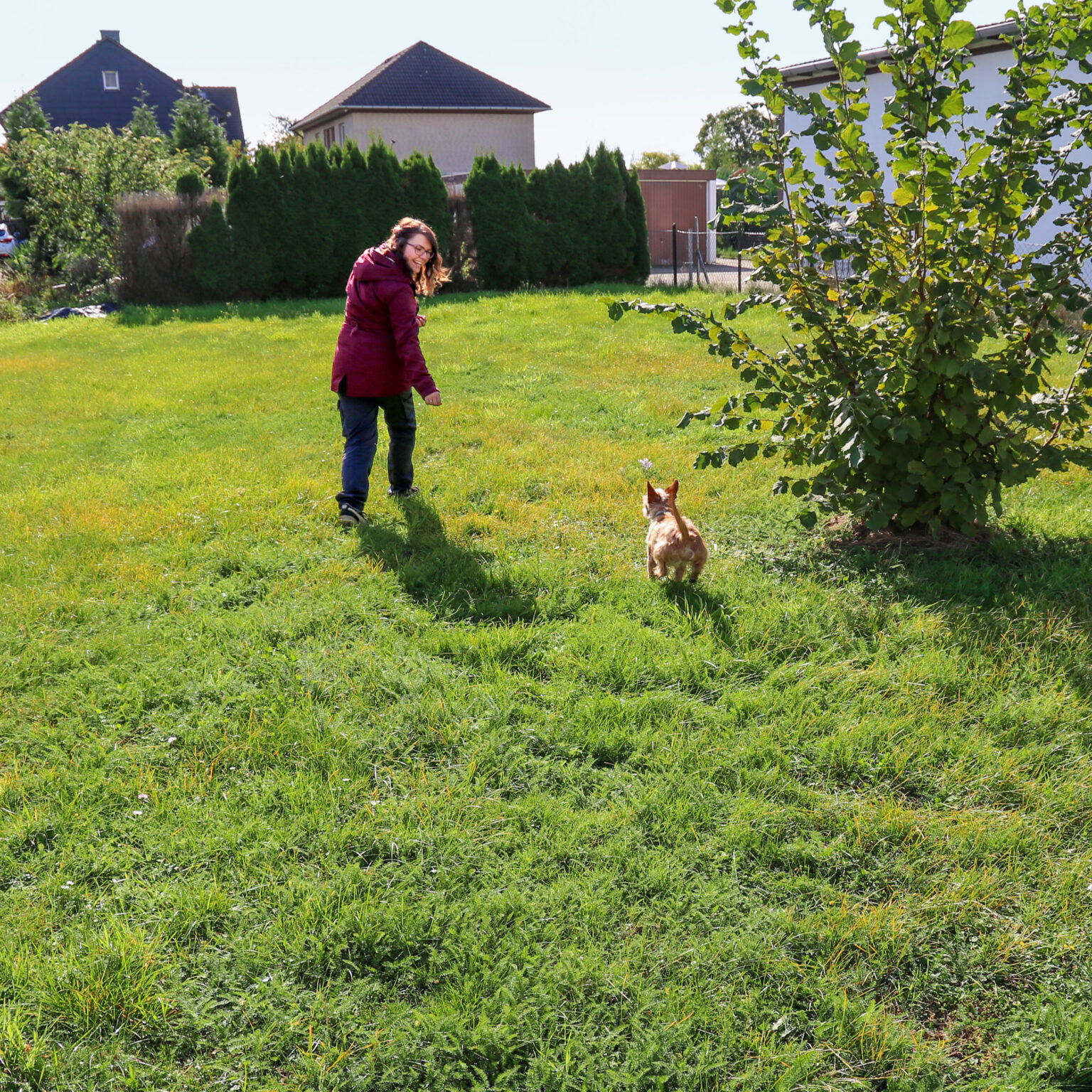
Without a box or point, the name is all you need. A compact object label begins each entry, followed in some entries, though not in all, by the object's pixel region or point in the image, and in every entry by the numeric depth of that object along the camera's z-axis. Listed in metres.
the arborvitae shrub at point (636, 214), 20.48
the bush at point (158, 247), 18.38
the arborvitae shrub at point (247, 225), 18.67
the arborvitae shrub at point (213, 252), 18.53
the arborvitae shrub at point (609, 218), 20.20
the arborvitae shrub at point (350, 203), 19.34
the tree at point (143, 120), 34.00
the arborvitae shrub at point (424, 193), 19.70
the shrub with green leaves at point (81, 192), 21.17
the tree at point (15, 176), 23.50
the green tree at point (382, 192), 19.48
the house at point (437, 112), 34.81
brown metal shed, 33.47
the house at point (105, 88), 46.16
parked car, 24.45
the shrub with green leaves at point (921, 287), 4.32
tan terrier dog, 4.67
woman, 5.83
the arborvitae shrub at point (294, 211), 19.00
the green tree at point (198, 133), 33.22
